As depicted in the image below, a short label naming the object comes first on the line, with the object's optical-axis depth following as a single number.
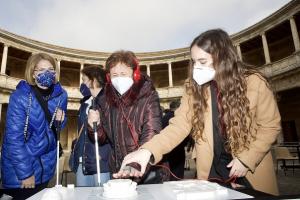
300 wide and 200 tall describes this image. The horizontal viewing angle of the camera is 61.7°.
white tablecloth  1.13
